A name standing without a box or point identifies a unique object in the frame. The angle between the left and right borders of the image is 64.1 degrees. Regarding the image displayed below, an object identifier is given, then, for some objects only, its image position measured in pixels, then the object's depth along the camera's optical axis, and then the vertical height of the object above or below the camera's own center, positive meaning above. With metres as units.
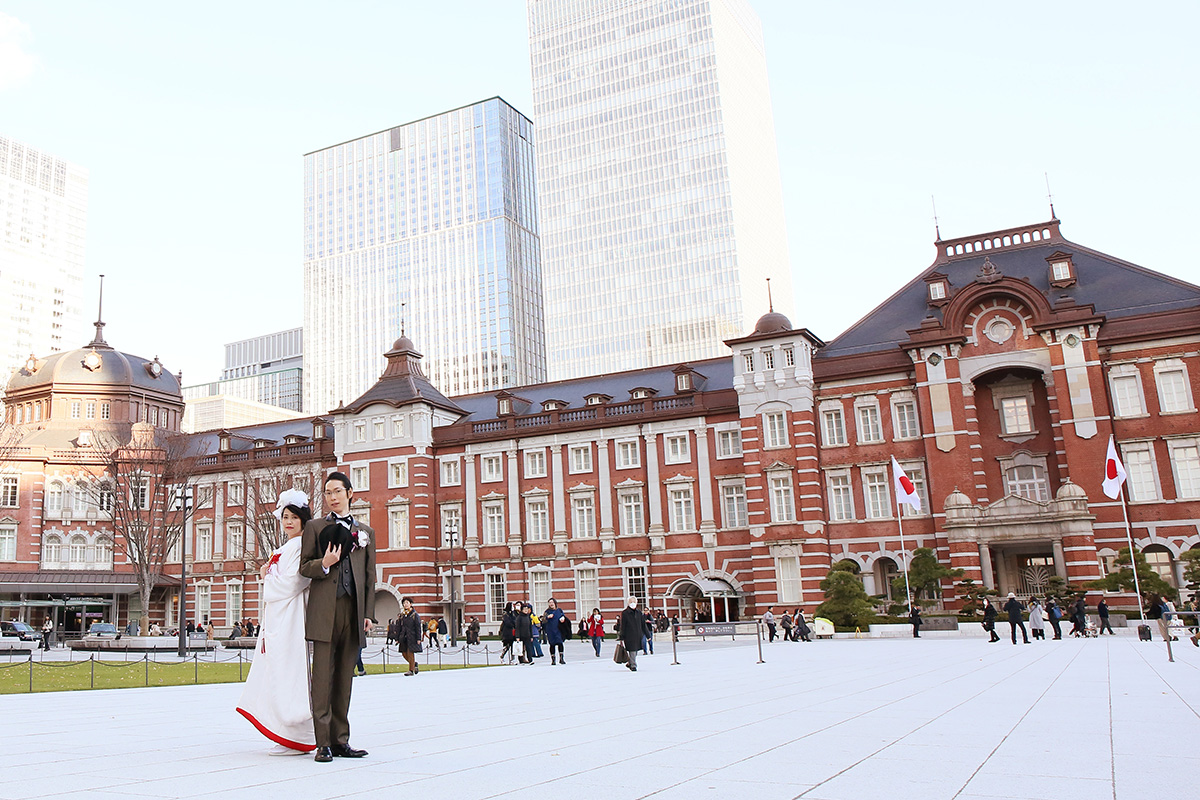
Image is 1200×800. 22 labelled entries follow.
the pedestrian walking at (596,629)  29.90 -1.79
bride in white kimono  8.29 -0.65
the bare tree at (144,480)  48.88 +7.04
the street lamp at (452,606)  46.78 -1.29
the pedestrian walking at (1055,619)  32.22 -2.49
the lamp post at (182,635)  36.16 -1.46
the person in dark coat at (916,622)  37.72 -2.71
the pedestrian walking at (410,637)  23.69 -1.33
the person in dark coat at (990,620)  31.06 -2.31
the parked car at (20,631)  50.99 -1.28
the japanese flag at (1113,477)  38.59 +2.50
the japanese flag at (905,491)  42.44 +2.70
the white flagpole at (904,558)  42.57 -0.23
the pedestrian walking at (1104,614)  34.91 -2.64
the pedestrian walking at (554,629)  27.38 -1.53
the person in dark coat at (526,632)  28.19 -1.60
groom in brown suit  8.15 -0.22
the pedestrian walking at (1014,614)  30.00 -2.09
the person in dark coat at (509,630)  29.34 -1.60
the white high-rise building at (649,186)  120.69 +49.13
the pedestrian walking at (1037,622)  32.97 -2.75
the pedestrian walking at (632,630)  22.33 -1.39
